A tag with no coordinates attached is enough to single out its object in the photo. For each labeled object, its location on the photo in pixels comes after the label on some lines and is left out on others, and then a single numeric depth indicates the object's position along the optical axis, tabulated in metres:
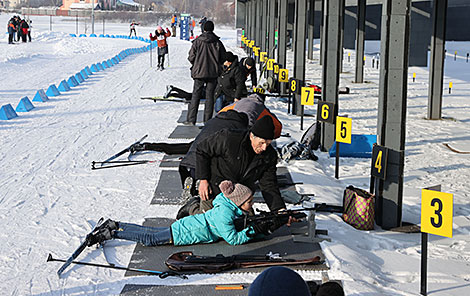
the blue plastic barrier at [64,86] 20.89
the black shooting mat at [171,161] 10.76
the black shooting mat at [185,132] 13.20
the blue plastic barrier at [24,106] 16.50
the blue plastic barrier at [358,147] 12.34
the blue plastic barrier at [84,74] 24.88
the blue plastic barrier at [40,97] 18.23
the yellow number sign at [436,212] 5.87
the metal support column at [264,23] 31.16
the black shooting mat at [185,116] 15.21
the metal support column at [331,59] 12.56
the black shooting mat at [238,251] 6.41
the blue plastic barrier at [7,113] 15.10
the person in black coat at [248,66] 14.55
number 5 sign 9.92
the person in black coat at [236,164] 6.71
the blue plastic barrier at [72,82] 22.10
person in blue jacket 6.63
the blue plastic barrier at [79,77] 23.53
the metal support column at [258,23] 37.85
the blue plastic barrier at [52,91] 19.50
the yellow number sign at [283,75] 18.06
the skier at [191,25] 58.59
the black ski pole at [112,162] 10.48
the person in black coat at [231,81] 13.59
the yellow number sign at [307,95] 13.39
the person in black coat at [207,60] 13.50
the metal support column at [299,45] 17.16
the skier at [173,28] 63.53
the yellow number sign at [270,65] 20.30
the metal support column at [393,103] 8.00
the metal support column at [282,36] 21.53
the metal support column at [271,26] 26.87
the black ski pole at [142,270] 6.12
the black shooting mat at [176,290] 5.81
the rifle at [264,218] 6.66
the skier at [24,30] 46.62
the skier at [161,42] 26.67
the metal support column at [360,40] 25.83
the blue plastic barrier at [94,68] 27.77
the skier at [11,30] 45.34
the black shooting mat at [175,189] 8.65
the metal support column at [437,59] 16.36
